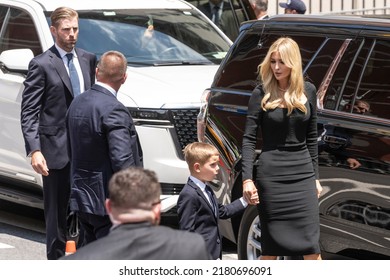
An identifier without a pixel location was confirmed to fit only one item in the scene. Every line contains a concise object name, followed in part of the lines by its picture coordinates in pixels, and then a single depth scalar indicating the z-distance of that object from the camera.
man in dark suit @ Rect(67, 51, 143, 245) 12.02
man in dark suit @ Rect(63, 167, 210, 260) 7.07
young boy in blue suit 11.64
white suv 16.47
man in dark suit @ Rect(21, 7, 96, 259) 13.91
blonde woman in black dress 12.10
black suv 12.13
